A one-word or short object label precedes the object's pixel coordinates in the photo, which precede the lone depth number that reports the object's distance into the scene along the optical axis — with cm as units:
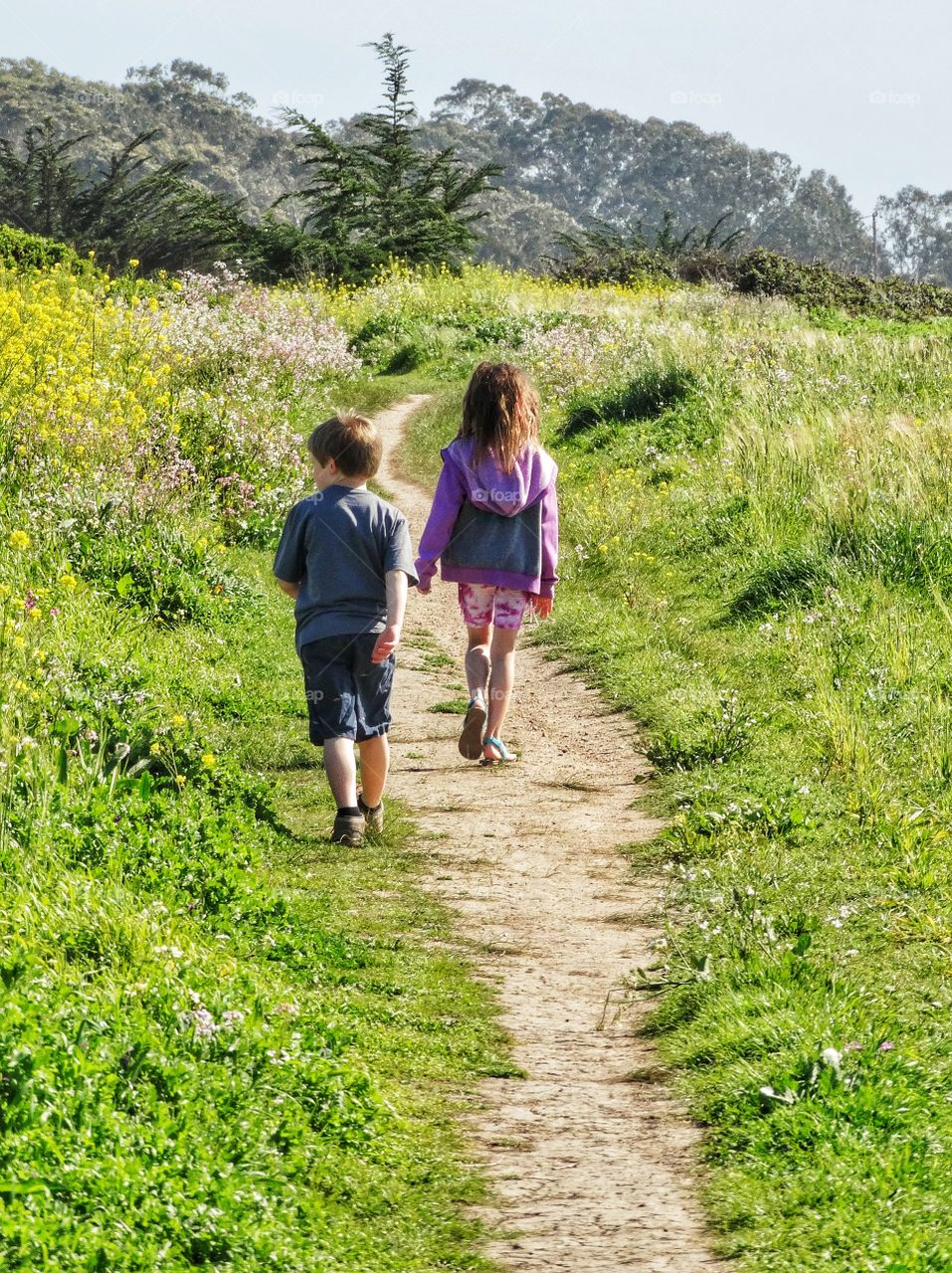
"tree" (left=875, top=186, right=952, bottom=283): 11156
